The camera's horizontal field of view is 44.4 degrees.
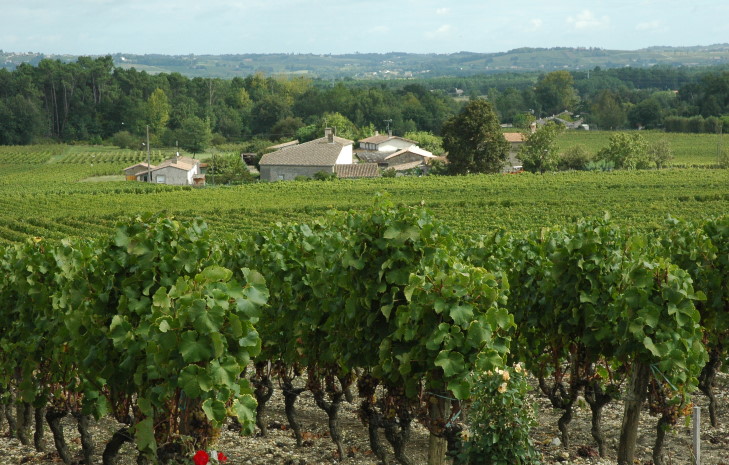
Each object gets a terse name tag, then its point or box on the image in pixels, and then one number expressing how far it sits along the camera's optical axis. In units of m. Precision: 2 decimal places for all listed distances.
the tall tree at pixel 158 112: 130.25
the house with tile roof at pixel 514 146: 89.44
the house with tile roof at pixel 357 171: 75.62
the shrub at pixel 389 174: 74.38
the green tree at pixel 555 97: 169.12
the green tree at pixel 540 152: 77.51
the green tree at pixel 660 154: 80.12
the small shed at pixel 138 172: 82.91
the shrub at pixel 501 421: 8.12
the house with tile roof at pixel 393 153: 89.44
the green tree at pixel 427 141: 106.94
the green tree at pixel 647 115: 129.25
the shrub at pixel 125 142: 122.25
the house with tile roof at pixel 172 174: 79.94
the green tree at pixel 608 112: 135.25
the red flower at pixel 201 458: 7.41
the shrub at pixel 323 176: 71.62
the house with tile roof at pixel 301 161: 76.81
